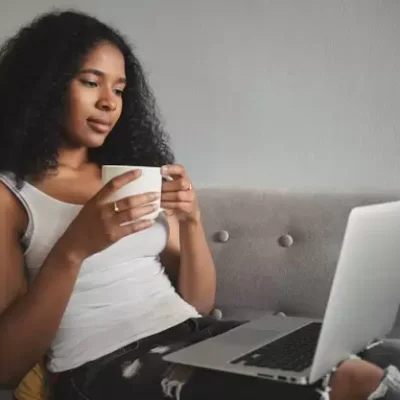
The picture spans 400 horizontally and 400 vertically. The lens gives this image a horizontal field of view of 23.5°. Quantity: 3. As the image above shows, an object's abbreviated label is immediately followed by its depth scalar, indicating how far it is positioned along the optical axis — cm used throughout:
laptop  141
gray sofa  196
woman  157
